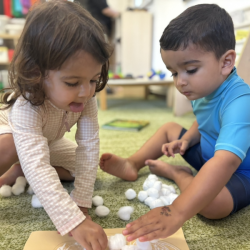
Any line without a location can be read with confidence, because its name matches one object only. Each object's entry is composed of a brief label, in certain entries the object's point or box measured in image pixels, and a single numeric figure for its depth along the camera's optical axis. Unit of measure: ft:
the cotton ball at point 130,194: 2.37
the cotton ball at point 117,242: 1.70
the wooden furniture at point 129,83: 6.81
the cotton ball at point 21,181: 2.53
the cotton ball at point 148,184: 2.51
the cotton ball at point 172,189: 2.47
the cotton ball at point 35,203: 2.21
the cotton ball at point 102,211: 2.11
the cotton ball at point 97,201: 2.27
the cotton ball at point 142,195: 2.34
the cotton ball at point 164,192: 2.41
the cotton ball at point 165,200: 2.26
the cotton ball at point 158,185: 2.38
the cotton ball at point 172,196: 2.27
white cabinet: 9.82
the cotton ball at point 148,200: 2.27
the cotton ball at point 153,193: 2.32
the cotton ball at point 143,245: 1.63
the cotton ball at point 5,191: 2.39
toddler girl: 1.61
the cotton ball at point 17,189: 2.44
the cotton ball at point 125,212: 2.05
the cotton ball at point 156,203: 2.18
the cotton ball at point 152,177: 2.64
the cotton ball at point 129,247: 1.66
